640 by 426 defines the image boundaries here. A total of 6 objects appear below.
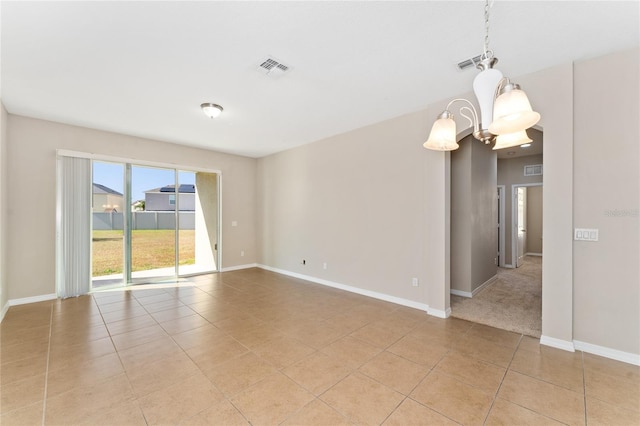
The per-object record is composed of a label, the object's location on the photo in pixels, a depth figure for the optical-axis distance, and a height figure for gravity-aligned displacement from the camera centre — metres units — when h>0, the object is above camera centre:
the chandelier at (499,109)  1.34 +0.55
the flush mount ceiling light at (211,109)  3.64 +1.46
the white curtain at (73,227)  4.39 -0.25
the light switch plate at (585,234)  2.62 -0.23
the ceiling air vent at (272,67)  2.63 +1.54
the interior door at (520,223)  7.22 -0.34
